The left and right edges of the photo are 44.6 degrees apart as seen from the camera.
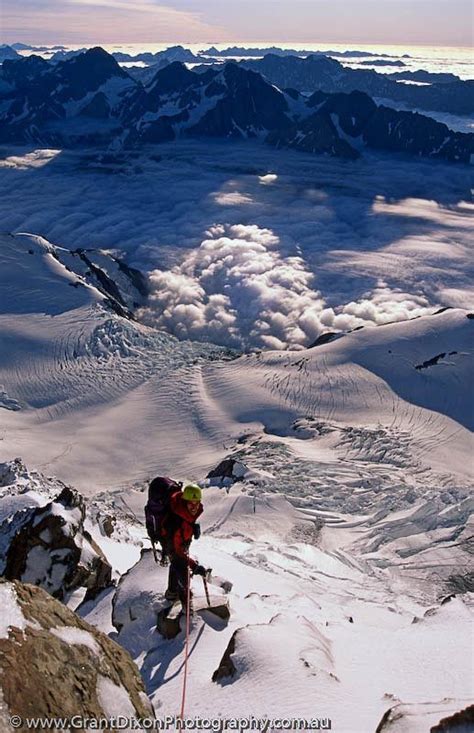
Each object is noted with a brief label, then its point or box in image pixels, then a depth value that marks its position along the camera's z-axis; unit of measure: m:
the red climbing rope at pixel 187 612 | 10.56
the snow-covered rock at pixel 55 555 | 17.14
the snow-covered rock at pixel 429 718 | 7.91
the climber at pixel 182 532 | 12.48
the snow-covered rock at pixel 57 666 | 6.74
